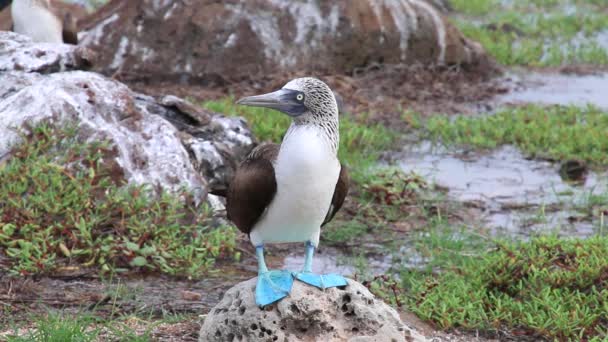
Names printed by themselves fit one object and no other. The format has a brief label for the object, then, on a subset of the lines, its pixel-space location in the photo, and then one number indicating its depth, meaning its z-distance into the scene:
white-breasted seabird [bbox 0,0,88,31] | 17.50
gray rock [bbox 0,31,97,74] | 14.12
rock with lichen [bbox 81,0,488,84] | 20.86
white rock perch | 8.37
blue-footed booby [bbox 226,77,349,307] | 7.98
